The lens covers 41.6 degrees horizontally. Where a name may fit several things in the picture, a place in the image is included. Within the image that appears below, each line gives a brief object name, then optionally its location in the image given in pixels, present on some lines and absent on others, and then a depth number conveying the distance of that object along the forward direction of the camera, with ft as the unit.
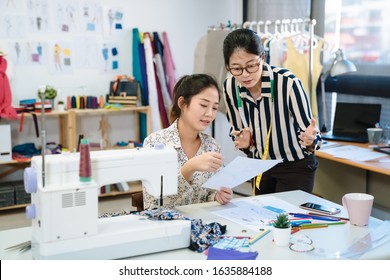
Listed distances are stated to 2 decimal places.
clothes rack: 12.69
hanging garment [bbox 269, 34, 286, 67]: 13.15
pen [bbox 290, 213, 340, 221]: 6.05
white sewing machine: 4.75
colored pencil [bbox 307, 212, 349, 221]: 6.08
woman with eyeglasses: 7.35
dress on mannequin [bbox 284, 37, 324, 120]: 13.05
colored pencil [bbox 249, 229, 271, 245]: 5.37
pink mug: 5.83
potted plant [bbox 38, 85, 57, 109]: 14.17
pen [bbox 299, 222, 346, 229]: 5.78
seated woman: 6.73
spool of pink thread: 4.86
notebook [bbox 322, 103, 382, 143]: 11.82
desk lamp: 11.88
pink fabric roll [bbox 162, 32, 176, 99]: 15.96
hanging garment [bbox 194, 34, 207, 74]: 15.12
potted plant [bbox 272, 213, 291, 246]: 5.22
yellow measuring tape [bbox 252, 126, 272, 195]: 7.77
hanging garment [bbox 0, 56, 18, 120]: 13.17
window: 12.48
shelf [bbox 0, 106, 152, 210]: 14.23
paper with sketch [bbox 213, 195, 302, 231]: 6.00
